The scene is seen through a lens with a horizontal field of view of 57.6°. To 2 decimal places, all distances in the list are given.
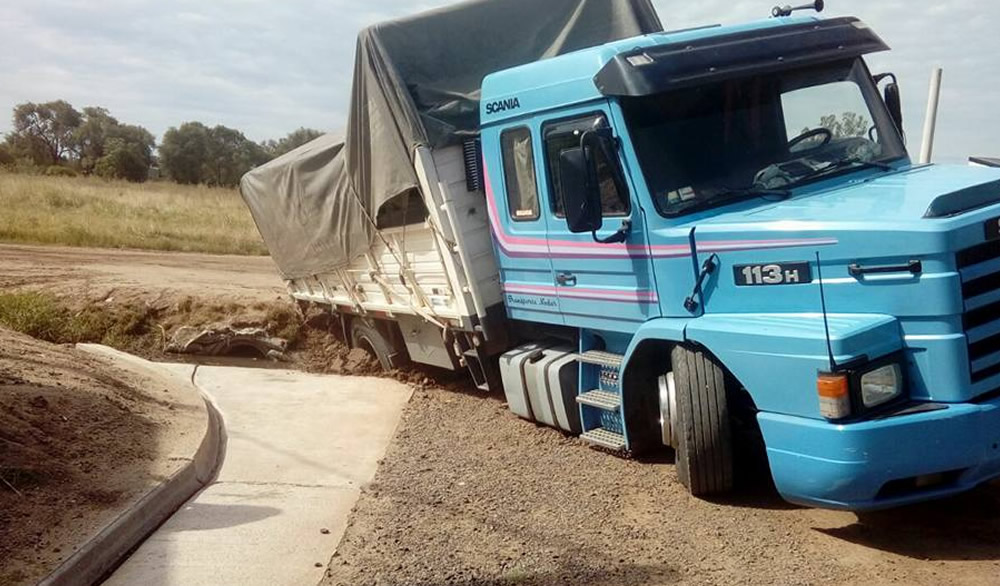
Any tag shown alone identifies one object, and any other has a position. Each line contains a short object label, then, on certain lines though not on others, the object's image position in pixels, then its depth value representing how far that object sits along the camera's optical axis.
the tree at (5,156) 48.92
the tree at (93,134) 61.41
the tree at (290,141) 52.91
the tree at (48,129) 60.75
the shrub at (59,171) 46.11
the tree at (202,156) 57.97
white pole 6.99
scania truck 4.60
